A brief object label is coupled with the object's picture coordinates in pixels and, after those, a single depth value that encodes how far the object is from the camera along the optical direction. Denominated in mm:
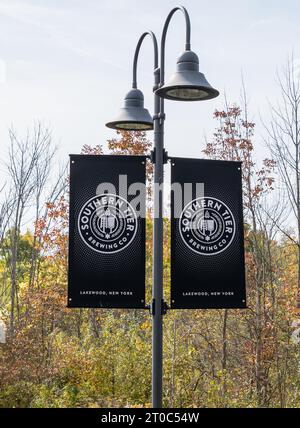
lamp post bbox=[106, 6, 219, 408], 5449
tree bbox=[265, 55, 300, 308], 11719
